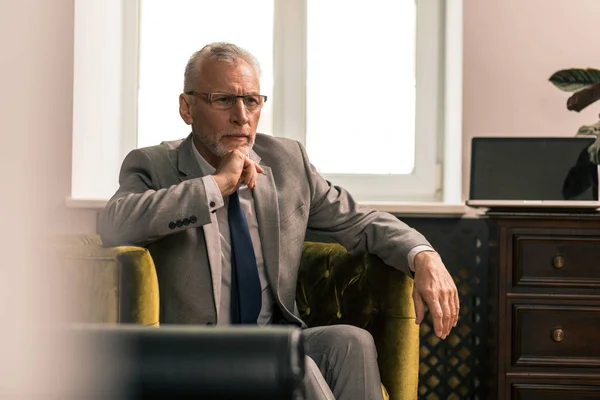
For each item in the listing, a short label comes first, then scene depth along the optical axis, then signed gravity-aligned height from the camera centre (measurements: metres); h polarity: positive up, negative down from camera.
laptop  4.27 +0.14
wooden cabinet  3.92 -0.22
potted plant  4.30 +0.40
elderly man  3.02 -0.03
